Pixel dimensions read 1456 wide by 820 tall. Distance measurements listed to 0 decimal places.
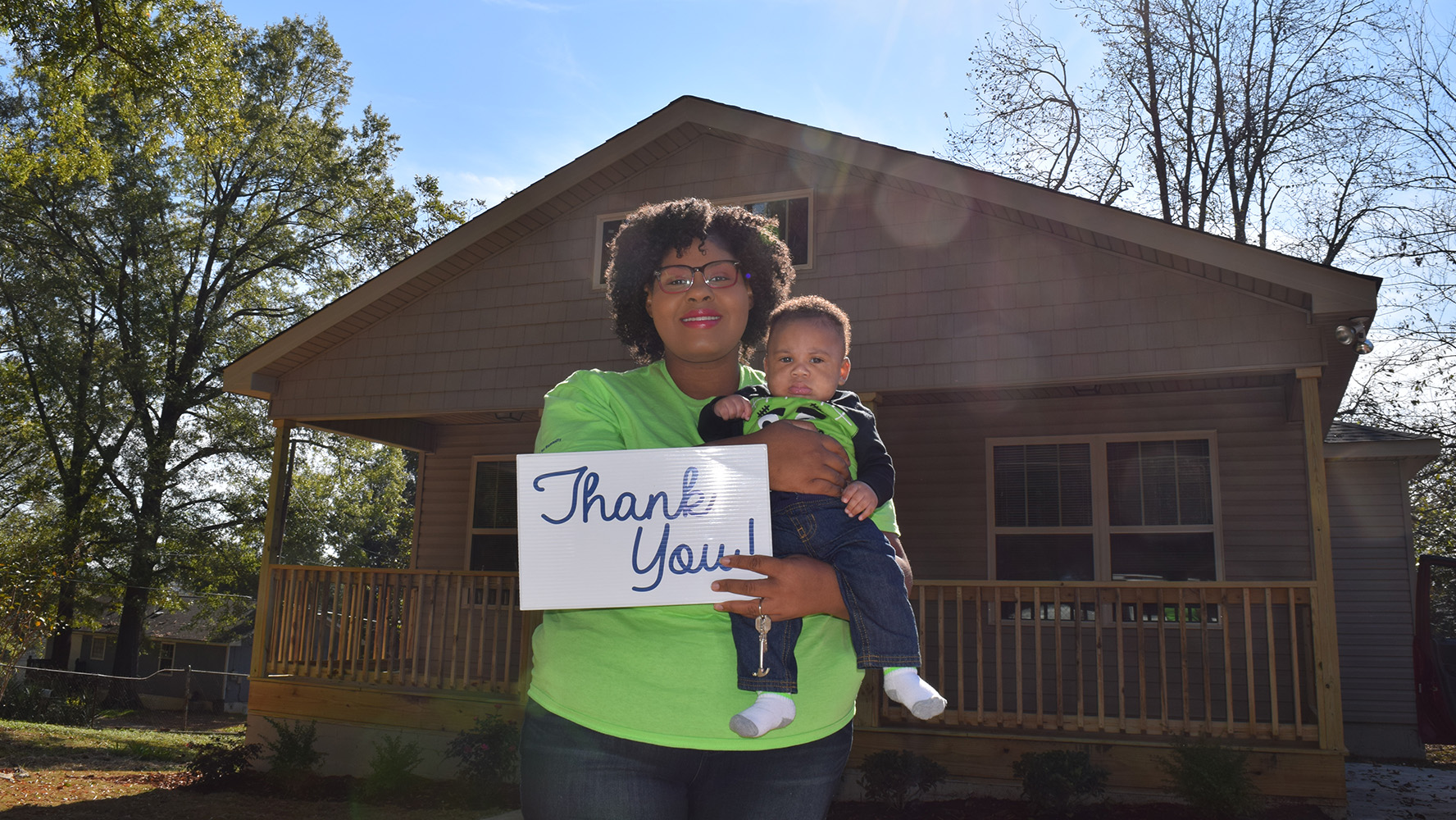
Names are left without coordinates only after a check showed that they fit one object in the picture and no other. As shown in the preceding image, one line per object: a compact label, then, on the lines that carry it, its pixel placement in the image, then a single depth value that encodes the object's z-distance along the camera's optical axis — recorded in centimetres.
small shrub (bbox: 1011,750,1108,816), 651
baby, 158
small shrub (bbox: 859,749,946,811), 686
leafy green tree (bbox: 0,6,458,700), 2214
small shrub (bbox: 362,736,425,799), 809
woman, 149
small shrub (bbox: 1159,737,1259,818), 625
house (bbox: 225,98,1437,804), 709
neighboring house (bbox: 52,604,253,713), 3825
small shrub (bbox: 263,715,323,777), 860
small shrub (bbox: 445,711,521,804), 768
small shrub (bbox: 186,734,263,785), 893
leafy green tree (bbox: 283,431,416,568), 2370
